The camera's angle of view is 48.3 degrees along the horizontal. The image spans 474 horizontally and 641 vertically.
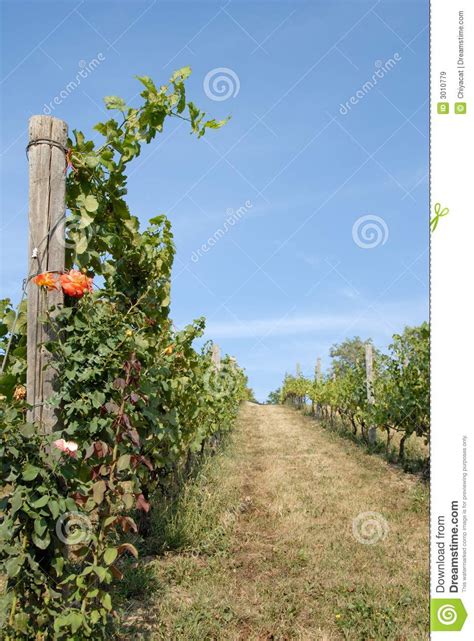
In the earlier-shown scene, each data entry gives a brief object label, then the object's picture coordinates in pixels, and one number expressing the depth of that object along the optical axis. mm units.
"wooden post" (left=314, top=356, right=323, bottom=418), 20166
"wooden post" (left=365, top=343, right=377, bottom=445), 10953
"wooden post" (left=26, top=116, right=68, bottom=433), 2764
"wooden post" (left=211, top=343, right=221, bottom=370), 11555
